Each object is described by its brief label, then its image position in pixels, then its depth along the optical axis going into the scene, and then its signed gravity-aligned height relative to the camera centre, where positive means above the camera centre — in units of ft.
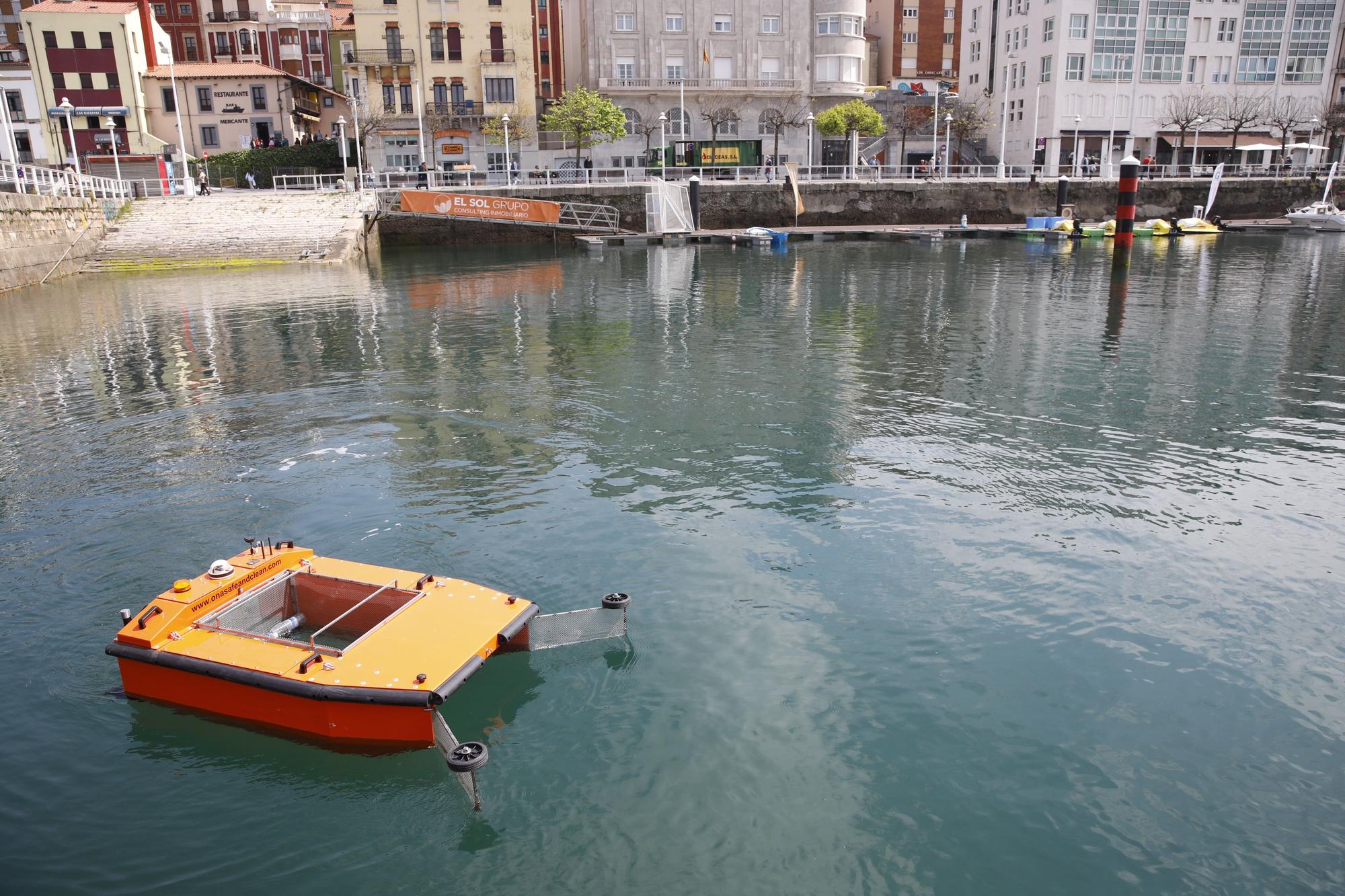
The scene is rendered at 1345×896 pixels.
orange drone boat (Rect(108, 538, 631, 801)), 23.95 -11.93
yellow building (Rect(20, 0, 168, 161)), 206.28 +22.76
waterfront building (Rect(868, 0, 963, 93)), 302.86 +36.40
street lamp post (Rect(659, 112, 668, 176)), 209.01 +4.61
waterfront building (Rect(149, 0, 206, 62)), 250.57 +37.62
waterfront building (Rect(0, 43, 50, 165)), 208.74 +13.98
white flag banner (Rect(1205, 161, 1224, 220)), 209.40 -6.18
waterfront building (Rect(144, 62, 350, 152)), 223.71 +15.90
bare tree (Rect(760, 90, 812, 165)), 235.40 +12.07
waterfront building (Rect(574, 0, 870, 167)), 227.81 +23.95
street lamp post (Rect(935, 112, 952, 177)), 215.92 +2.01
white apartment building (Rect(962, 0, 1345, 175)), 238.68 +22.16
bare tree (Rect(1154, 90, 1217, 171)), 237.66 +10.52
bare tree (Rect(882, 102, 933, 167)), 258.78 +11.04
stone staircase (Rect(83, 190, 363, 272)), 140.56 -8.21
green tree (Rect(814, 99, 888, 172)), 225.15 +9.45
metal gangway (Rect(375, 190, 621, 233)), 175.32 -8.67
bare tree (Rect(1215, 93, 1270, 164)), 238.89 +10.70
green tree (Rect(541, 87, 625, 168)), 206.75 +10.55
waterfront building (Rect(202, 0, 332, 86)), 255.09 +35.46
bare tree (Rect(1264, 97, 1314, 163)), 245.24 +10.05
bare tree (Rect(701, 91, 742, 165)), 227.20 +12.58
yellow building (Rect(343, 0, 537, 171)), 216.33 +21.30
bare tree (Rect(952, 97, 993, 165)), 246.68 +9.75
